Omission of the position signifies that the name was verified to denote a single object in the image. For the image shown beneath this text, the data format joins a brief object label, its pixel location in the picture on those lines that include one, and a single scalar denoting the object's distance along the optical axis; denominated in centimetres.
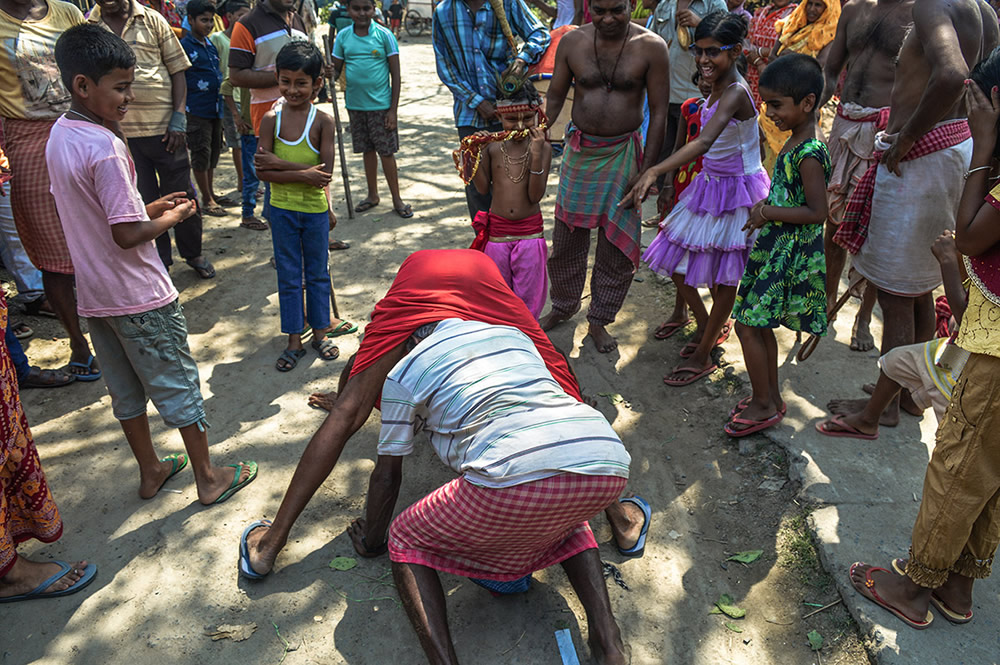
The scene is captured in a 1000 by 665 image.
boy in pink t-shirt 257
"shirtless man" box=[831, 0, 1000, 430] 304
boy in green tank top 389
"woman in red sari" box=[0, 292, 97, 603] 252
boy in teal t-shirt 610
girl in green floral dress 304
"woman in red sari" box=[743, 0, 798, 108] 628
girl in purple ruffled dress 360
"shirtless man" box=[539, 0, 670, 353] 395
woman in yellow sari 548
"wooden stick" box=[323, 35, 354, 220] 596
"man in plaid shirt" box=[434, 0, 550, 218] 486
